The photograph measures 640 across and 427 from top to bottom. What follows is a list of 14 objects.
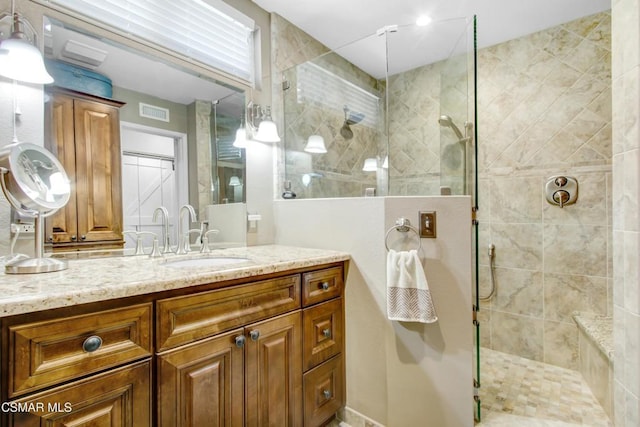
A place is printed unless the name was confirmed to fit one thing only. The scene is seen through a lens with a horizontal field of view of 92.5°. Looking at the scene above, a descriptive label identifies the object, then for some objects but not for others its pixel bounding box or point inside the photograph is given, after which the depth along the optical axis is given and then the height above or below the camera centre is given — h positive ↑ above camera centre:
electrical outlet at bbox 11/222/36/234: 1.16 -0.06
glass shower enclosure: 2.03 +0.73
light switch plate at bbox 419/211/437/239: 1.45 -0.08
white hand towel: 1.39 -0.38
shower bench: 1.68 -0.89
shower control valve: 2.16 +0.12
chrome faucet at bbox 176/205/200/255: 1.63 -0.13
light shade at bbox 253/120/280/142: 2.04 +0.52
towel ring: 1.47 -0.09
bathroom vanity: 0.75 -0.42
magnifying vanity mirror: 1.01 +0.09
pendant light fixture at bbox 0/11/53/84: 1.10 +0.57
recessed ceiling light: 2.20 +1.38
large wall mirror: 1.35 +0.49
